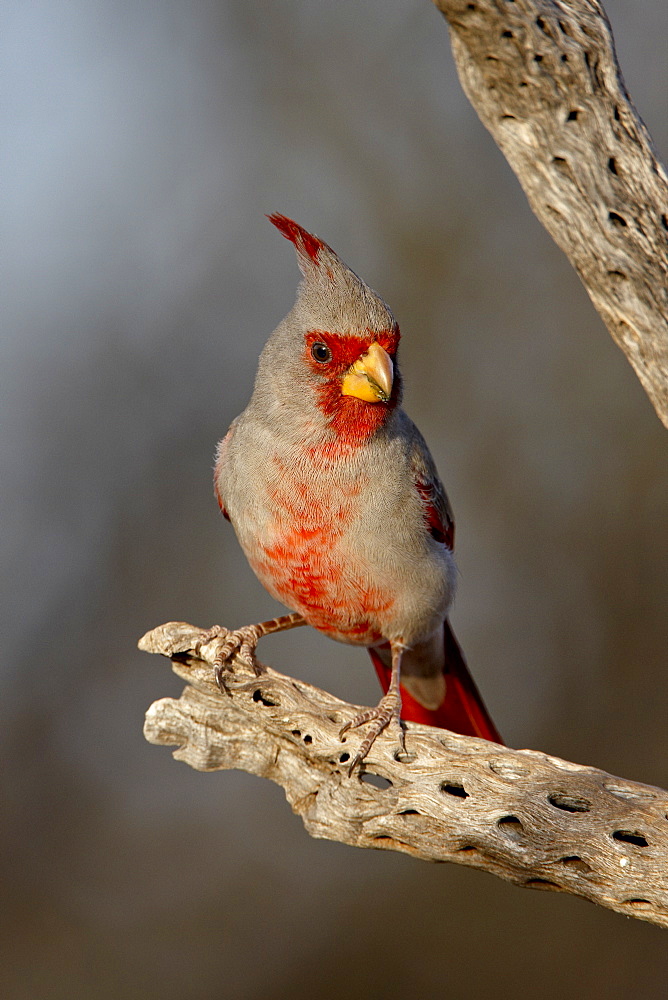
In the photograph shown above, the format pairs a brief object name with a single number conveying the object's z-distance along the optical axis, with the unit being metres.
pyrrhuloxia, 6.26
